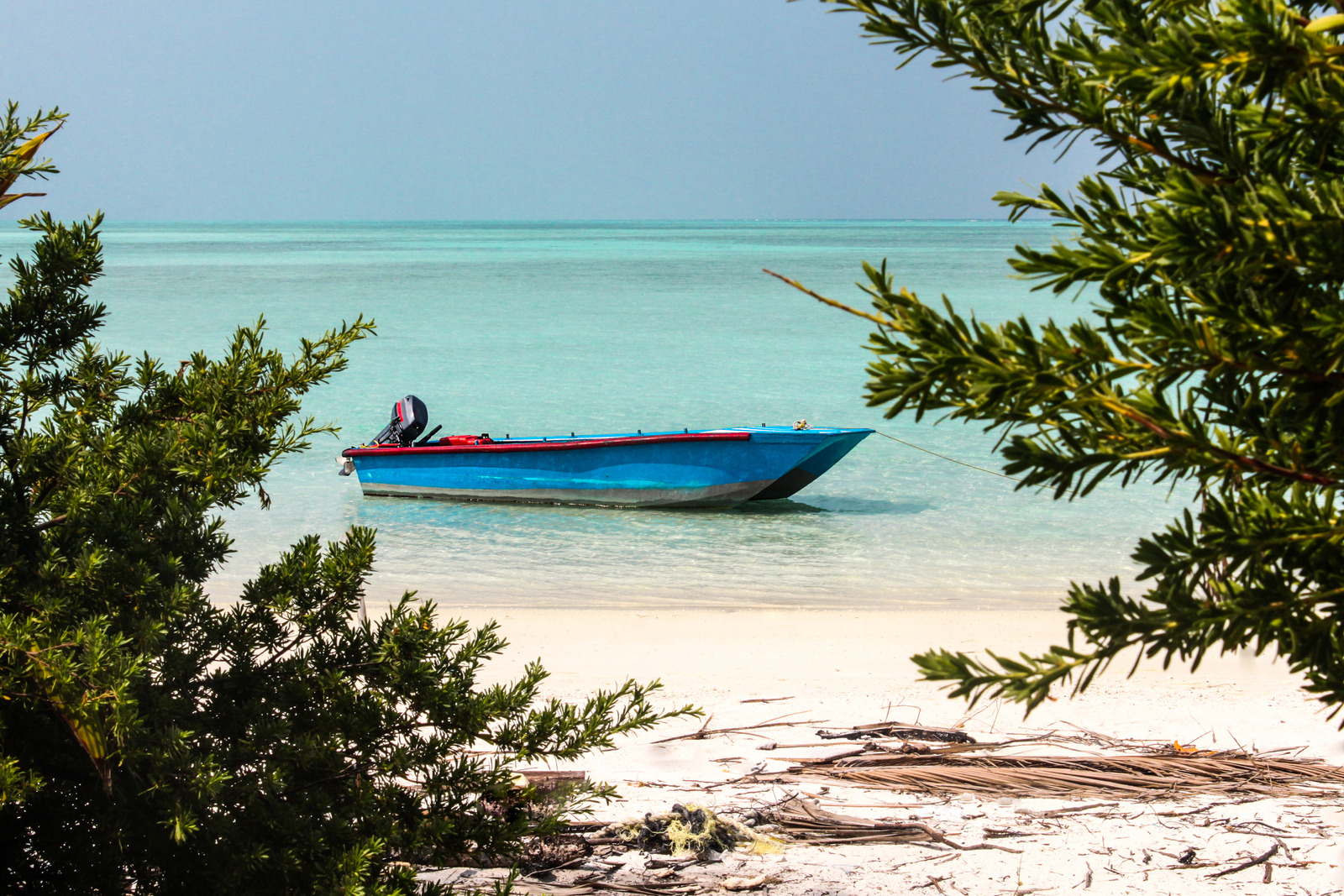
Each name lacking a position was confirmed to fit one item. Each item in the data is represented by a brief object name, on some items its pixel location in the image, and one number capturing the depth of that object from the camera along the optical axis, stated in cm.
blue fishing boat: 2775
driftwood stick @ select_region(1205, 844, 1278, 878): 784
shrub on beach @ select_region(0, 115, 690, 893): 435
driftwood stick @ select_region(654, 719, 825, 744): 1163
